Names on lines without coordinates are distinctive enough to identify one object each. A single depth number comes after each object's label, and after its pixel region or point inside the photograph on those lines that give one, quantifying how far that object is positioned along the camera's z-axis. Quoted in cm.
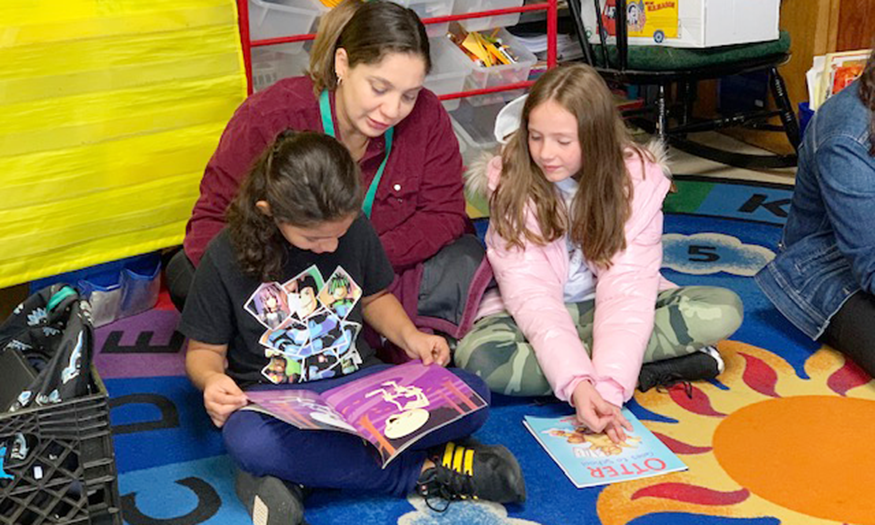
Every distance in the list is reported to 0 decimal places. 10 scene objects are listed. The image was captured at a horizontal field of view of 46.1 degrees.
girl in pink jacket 172
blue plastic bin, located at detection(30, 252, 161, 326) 212
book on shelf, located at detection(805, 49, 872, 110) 268
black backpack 130
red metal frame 221
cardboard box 265
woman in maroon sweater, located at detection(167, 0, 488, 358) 165
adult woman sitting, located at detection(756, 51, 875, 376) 179
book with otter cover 154
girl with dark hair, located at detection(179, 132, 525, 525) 140
